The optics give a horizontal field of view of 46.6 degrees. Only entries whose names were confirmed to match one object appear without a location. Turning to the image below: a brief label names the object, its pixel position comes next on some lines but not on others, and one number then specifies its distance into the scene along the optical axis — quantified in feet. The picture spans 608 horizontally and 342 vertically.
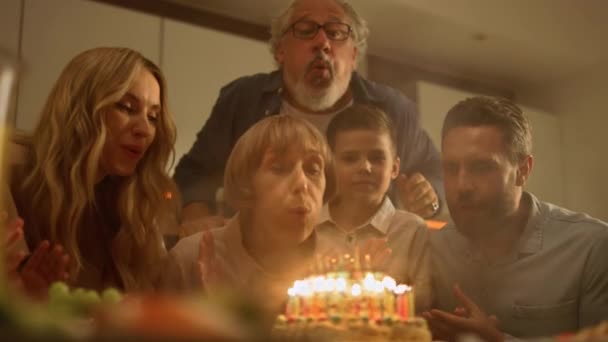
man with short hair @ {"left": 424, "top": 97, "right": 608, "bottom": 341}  4.65
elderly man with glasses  4.75
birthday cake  3.28
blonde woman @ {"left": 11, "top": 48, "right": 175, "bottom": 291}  4.08
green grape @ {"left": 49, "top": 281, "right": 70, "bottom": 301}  2.89
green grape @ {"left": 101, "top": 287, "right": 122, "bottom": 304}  2.93
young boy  4.64
